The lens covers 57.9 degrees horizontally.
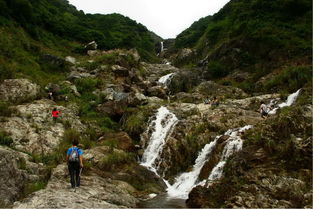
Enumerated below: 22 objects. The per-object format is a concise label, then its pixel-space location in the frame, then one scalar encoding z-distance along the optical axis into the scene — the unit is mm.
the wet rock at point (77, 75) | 33688
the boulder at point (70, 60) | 39112
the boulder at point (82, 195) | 10102
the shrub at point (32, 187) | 12192
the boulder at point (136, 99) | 29698
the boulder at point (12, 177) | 11543
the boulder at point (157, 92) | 35656
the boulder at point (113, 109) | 28048
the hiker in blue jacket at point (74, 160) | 11430
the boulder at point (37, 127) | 18969
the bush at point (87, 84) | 31794
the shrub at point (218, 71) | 42156
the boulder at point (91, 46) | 47094
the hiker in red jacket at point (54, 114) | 22562
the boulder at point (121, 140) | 21730
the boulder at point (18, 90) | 23452
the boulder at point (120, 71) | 37988
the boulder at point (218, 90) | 32625
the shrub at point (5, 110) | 20438
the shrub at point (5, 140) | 17828
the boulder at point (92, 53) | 45250
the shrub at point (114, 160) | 18070
